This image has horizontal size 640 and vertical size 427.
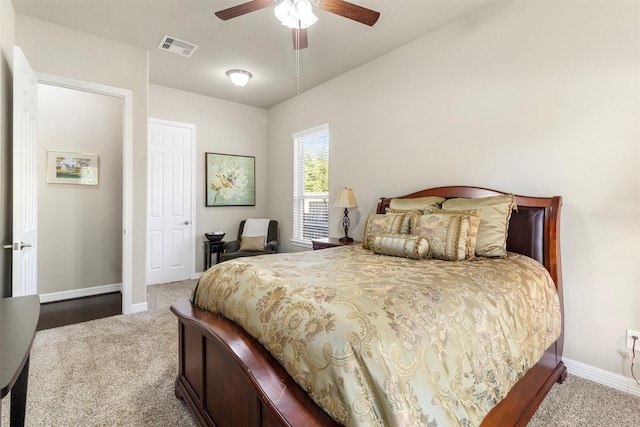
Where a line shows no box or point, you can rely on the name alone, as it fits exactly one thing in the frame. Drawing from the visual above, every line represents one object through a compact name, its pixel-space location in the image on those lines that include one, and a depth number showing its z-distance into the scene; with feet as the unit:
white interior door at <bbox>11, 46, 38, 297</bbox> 7.44
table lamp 11.69
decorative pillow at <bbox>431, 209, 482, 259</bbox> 6.91
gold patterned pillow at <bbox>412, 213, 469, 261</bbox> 6.84
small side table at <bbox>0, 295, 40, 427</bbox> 2.66
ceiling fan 6.29
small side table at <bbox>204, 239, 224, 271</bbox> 15.31
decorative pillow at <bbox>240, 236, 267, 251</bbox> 14.97
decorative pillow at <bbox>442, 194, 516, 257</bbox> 7.02
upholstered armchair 14.37
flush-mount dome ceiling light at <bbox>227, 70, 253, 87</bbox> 12.43
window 14.35
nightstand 11.37
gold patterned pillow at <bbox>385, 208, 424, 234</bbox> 8.15
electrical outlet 6.49
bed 3.40
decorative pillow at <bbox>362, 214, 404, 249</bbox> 8.28
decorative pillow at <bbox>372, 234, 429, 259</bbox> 7.06
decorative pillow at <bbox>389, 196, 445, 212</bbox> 8.76
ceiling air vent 10.37
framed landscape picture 12.46
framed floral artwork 16.08
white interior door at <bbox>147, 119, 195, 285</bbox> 14.47
